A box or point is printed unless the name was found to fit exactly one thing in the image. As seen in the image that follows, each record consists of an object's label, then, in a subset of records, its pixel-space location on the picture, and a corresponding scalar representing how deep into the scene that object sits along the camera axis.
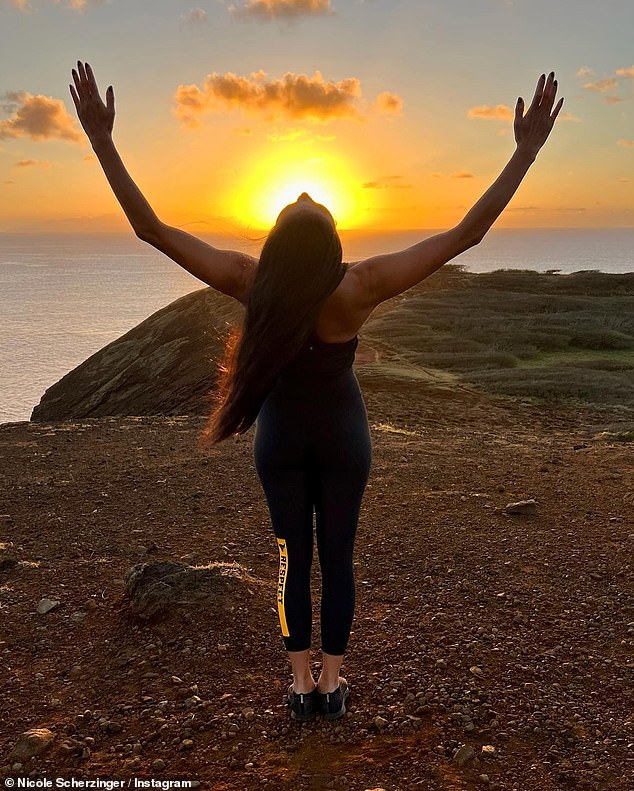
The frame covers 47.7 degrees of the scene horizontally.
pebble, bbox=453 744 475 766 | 3.53
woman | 3.08
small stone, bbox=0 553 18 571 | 6.39
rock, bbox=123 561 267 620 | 5.10
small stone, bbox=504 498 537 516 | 7.61
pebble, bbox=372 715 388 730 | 3.86
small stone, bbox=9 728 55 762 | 3.73
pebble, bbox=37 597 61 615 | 5.46
